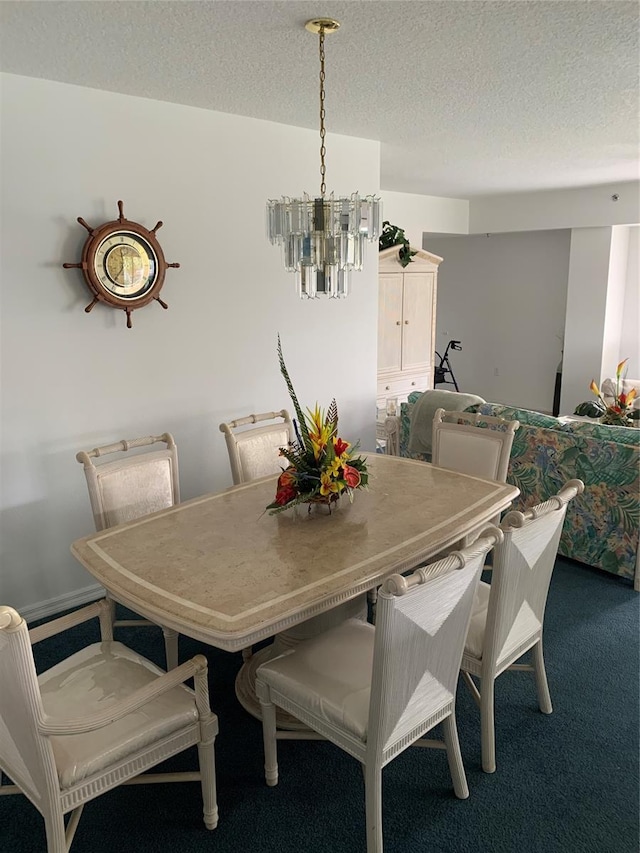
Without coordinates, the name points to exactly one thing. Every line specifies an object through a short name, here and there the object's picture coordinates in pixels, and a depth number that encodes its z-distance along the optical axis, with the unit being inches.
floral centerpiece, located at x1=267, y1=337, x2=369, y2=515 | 94.7
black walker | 337.7
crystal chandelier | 96.4
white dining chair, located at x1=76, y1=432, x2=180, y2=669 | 103.5
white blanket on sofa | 170.4
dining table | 72.9
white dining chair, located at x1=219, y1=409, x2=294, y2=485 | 123.9
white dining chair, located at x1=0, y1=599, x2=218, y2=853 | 60.2
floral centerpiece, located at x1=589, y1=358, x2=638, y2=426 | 184.9
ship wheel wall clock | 121.0
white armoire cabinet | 234.5
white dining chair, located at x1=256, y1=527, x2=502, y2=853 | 66.2
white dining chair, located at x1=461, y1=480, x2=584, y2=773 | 80.5
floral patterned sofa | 136.5
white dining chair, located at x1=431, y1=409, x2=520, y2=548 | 122.8
